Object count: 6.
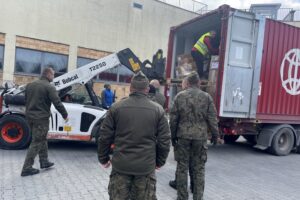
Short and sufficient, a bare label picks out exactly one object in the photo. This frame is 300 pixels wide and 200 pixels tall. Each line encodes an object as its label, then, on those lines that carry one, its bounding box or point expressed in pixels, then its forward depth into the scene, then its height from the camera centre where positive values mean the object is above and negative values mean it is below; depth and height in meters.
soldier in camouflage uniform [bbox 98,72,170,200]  2.96 -0.50
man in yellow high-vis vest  7.75 +1.17
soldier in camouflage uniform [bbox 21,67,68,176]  5.27 -0.49
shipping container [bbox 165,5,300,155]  7.07 +0.64
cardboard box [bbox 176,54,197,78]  7.93 +0.78
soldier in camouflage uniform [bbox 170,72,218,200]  4.40 -0.50
